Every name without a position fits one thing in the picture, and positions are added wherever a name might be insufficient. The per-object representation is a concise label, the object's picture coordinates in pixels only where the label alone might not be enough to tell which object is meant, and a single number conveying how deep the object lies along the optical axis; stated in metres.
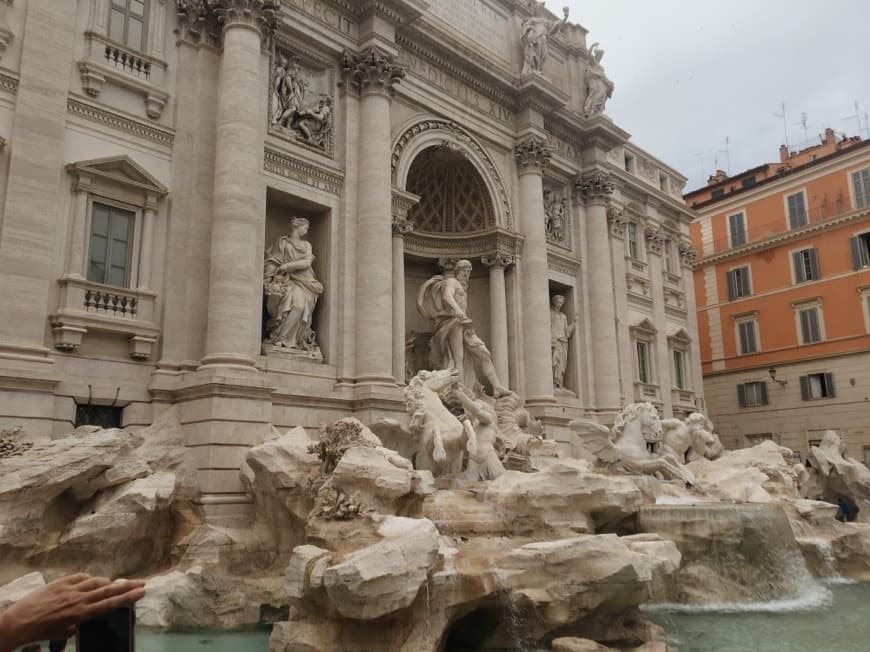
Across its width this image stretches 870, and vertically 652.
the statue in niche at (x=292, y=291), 12.70
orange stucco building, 24.67
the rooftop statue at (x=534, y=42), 18.47
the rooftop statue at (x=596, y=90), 20.47
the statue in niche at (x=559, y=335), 18.72
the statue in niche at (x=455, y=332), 15.52
